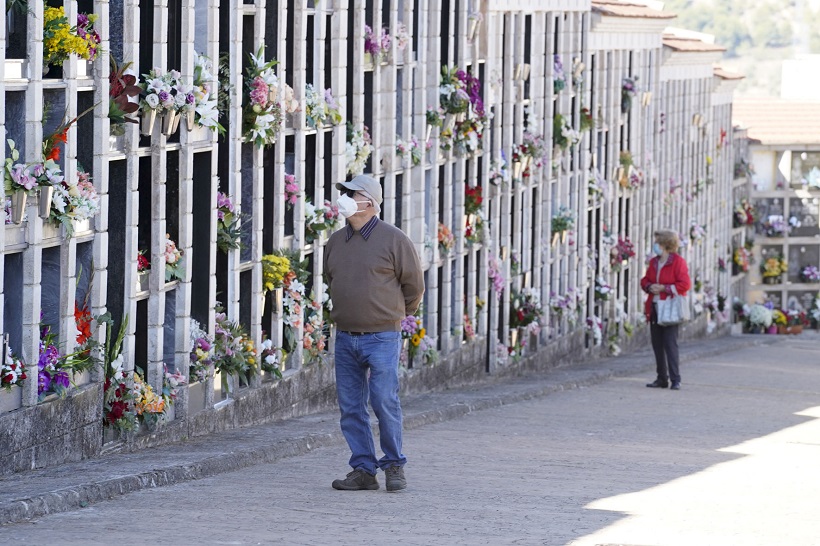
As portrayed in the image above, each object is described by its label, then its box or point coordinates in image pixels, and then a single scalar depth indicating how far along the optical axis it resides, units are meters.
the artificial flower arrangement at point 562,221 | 19.14
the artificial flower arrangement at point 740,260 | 31.41
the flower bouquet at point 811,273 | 32.66
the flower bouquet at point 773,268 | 32.72
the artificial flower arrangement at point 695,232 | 27.02
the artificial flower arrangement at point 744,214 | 31.38
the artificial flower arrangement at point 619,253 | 22.09
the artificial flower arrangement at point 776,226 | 32.72
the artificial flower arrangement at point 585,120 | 19.95
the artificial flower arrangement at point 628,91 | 22.31
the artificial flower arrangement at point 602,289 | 21.22
